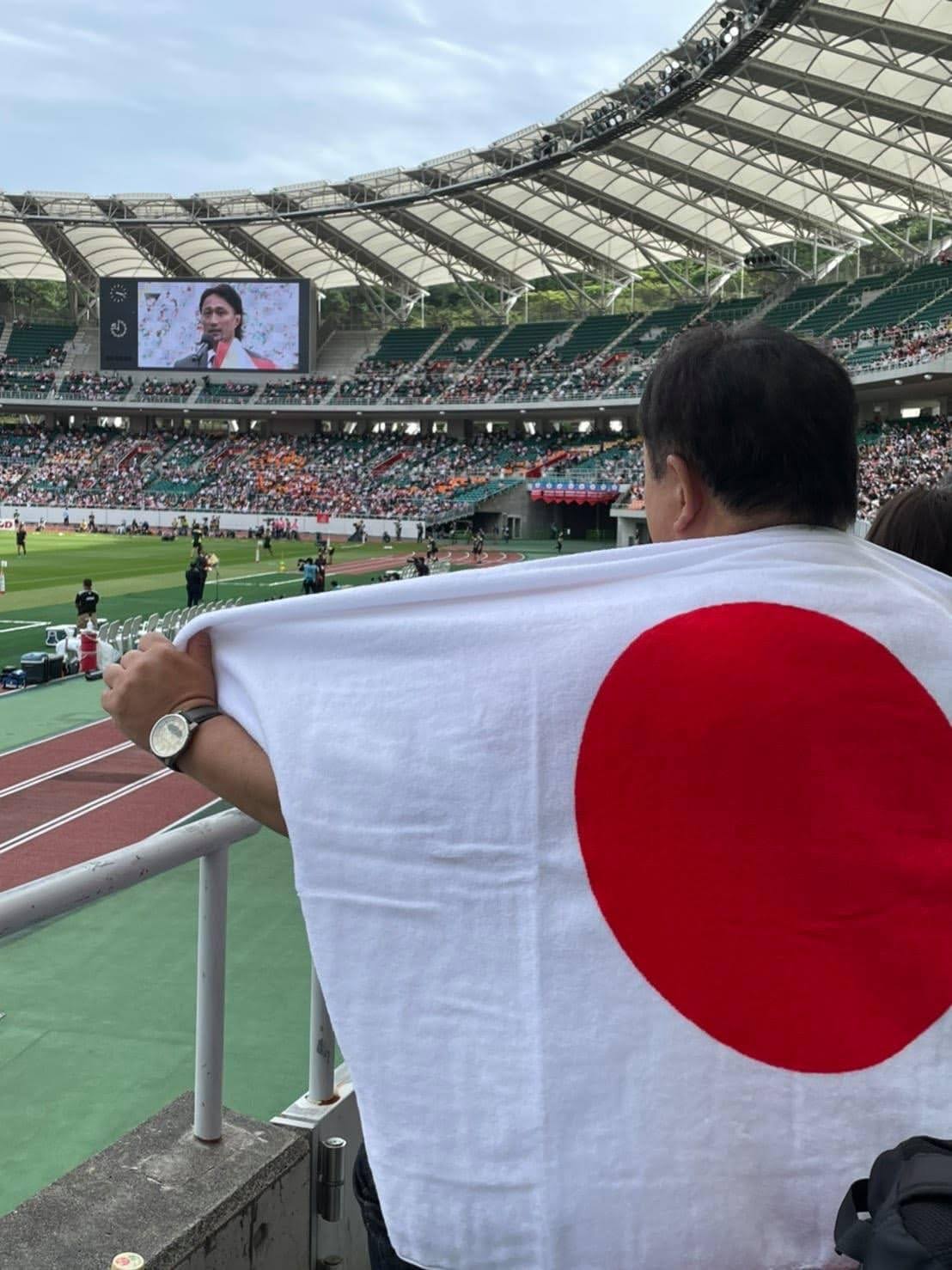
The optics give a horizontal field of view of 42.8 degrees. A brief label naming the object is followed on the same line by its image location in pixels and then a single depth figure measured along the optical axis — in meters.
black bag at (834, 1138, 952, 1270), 1.15
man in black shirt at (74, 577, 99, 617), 23.80
